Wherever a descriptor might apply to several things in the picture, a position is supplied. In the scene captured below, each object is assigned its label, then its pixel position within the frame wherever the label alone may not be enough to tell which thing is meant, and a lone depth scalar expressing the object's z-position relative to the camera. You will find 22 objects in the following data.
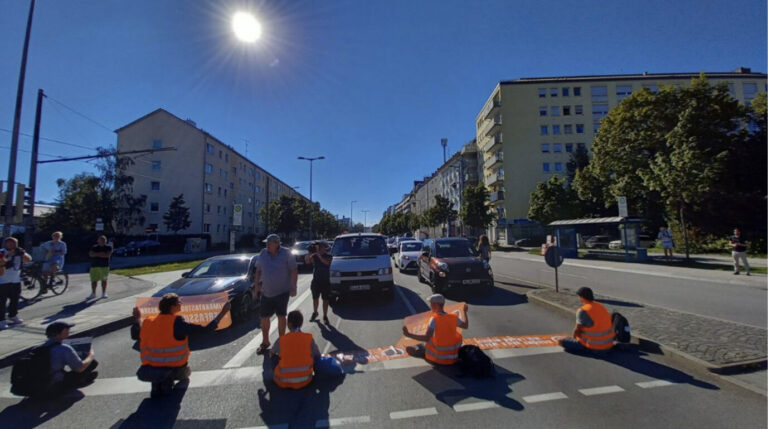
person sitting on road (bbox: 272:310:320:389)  3.67
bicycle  9.84
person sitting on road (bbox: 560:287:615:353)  4.53
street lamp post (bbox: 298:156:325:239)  45.08
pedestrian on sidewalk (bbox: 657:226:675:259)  18.92
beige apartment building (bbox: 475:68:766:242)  46.81
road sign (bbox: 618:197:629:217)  17.38
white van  8.24
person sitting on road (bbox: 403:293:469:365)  4.19
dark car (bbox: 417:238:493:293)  9.14
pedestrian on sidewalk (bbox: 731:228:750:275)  12.63
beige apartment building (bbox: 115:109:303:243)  41.44
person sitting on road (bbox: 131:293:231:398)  3.64
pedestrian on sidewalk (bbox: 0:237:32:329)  6.38
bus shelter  18.50
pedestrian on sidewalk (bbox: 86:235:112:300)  9.16
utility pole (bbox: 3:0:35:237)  9.35
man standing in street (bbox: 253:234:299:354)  5.08
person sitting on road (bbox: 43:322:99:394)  3.58
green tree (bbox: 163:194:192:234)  38.44
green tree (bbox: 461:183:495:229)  39.75
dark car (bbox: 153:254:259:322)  6.46
